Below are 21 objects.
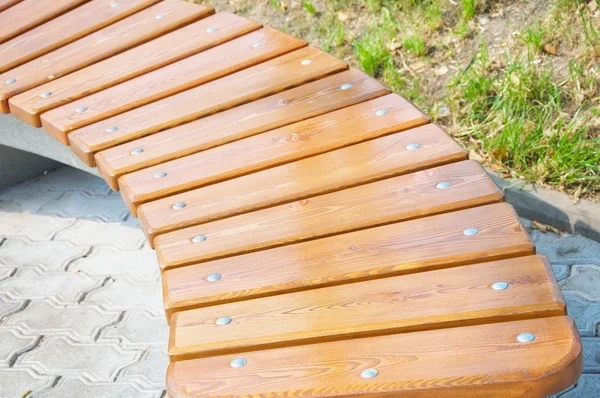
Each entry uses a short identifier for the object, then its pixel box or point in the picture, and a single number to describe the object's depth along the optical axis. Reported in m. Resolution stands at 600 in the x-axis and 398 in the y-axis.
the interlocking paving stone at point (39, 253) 3.99
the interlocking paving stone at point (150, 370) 3.16
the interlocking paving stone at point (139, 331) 3.40
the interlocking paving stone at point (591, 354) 2.92
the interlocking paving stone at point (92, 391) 3.11
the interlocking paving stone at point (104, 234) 4.09
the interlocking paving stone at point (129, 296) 3.61
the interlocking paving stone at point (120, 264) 3.83
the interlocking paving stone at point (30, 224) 4.25
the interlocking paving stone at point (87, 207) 4.34
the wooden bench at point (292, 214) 1.91
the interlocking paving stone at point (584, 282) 3.26
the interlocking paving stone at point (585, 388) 2.81
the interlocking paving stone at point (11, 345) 3.37
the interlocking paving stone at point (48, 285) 3.75
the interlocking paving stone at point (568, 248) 3.43
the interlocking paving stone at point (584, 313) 3.10
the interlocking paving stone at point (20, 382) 3.18
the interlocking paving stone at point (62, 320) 3.50
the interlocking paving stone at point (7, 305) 3.66
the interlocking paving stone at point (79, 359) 3.26
